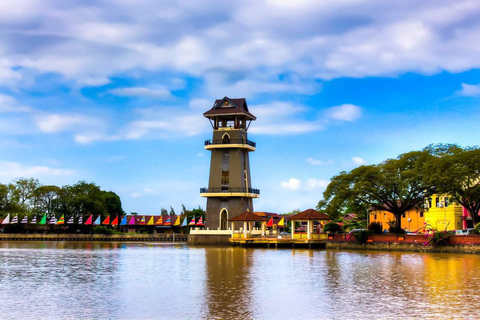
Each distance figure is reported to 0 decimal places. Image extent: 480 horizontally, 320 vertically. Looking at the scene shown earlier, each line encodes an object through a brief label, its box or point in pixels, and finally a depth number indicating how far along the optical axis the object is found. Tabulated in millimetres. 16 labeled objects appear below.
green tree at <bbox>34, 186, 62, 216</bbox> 96750
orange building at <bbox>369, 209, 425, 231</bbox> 81975
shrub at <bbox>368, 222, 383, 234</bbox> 55078
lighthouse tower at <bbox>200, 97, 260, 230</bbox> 68438
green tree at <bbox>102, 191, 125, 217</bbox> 111881
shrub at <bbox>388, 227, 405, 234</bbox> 54297
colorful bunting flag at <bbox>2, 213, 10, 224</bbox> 82275
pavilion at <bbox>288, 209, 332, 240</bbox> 55594
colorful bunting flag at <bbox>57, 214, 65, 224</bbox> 85562
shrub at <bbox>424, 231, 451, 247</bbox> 46875
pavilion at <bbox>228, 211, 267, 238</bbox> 62500
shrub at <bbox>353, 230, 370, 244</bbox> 53438
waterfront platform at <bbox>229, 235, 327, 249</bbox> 57312
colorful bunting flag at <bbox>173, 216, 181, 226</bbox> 102738
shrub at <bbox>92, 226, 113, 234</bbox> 91250
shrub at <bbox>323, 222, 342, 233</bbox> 73481
